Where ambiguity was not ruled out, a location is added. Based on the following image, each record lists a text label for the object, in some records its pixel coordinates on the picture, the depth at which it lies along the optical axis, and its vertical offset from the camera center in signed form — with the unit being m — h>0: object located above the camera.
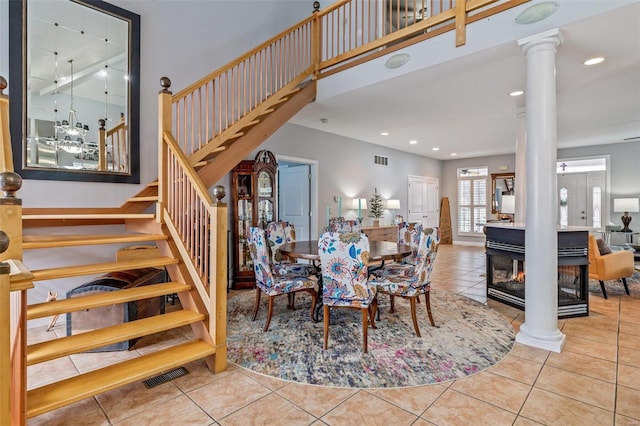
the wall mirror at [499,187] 9.10 +0.63
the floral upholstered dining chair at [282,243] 3.74 -0.44
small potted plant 7.31 +0.02
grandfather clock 4.80 +0.03
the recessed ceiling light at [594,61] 3.34 +1.55
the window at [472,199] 9.56 +0.31
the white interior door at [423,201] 8.93 +0.24
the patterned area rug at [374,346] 2.33 -1.18
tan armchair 4.06 -0.72
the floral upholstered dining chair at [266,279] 3.12 -0.69
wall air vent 7.74 +1.20
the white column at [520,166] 4.88 +0.67
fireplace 3.45 -0.71
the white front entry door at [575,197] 7.92 +0.29
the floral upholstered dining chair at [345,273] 2.61 -0.53
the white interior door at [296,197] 6.34 +0.24
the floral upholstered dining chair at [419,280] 2.97 -0.67
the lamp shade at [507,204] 6.35 +0.10
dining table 3.04 -0.43
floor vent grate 2.23 -1.21
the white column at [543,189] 2.79 +0.17
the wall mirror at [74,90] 3.13 +1.27
